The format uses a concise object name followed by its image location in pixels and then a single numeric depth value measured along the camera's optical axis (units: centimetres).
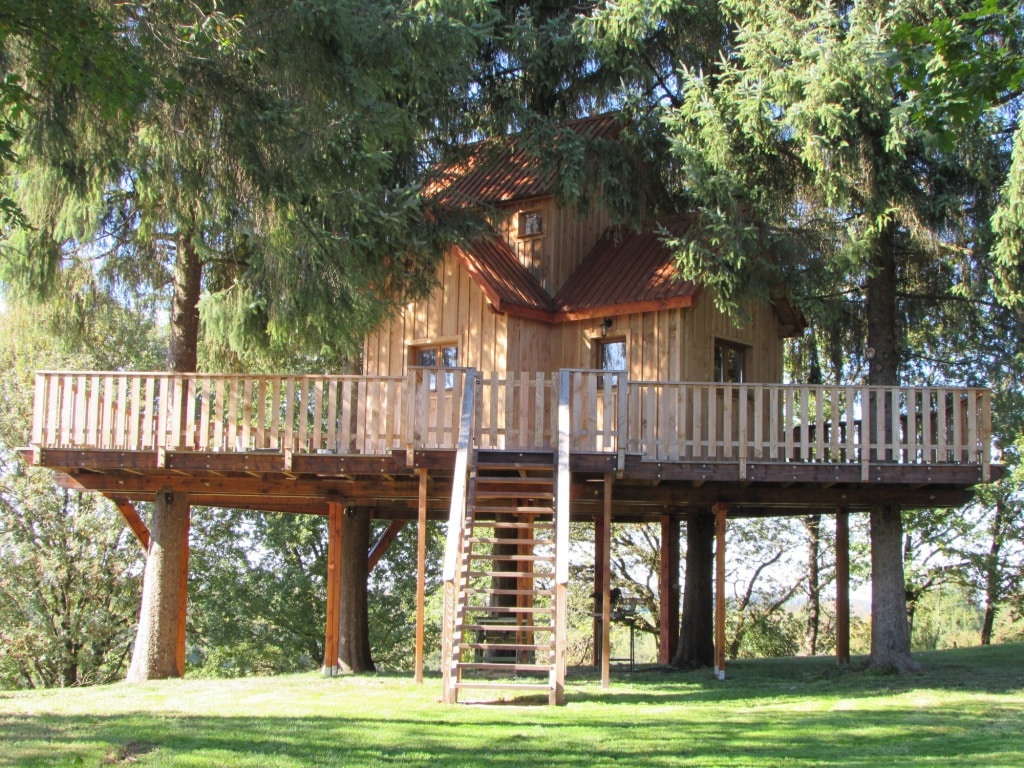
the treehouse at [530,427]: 1455
